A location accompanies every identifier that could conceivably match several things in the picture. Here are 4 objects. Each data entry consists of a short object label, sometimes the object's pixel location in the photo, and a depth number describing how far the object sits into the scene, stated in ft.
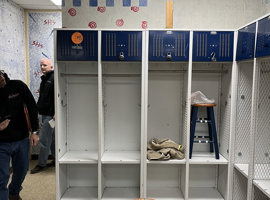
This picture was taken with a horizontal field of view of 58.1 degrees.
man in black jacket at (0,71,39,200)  7.47
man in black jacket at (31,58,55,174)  11.02
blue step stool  7.92
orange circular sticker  7.40
